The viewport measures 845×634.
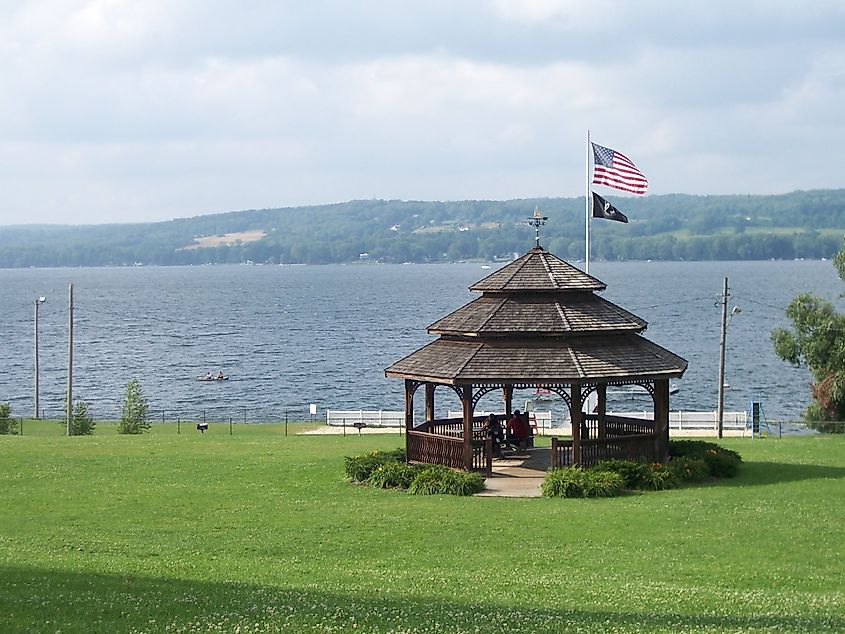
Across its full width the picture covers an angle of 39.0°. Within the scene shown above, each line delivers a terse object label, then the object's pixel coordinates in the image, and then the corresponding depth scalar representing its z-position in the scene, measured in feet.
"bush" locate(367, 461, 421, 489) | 91.68
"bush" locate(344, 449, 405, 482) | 94.43
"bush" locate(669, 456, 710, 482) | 91.91
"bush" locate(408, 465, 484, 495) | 88.74
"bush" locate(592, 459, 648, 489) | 89.81
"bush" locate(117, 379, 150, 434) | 160.97
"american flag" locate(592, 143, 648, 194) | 129.29
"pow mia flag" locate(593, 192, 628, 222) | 133.80
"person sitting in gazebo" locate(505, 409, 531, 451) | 106.73
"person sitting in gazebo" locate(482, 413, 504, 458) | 104.12
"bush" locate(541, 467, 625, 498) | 86.58
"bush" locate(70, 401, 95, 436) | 159.53
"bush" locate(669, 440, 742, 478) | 95.61
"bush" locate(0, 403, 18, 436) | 160.86
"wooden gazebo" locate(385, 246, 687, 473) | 92.68
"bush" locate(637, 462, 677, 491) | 89.30
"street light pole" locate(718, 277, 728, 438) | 148.77
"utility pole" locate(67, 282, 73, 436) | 159.22
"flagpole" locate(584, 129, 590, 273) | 134.21
